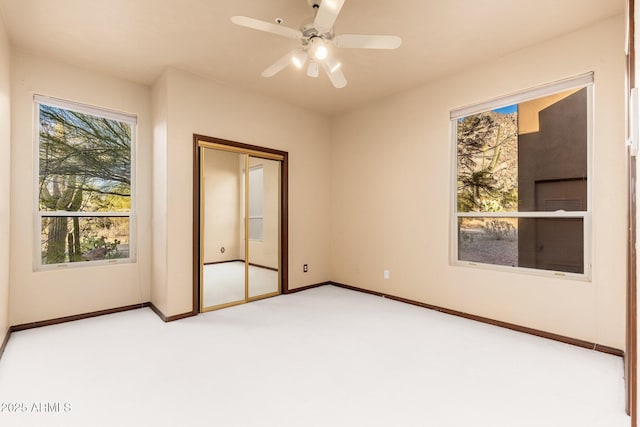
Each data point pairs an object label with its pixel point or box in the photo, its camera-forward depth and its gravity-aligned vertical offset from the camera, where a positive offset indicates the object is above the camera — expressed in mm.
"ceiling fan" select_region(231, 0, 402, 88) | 2033 +1243
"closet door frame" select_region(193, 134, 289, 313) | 3553 +238
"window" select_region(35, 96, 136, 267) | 3242 +306
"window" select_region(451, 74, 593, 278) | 2830 +325
